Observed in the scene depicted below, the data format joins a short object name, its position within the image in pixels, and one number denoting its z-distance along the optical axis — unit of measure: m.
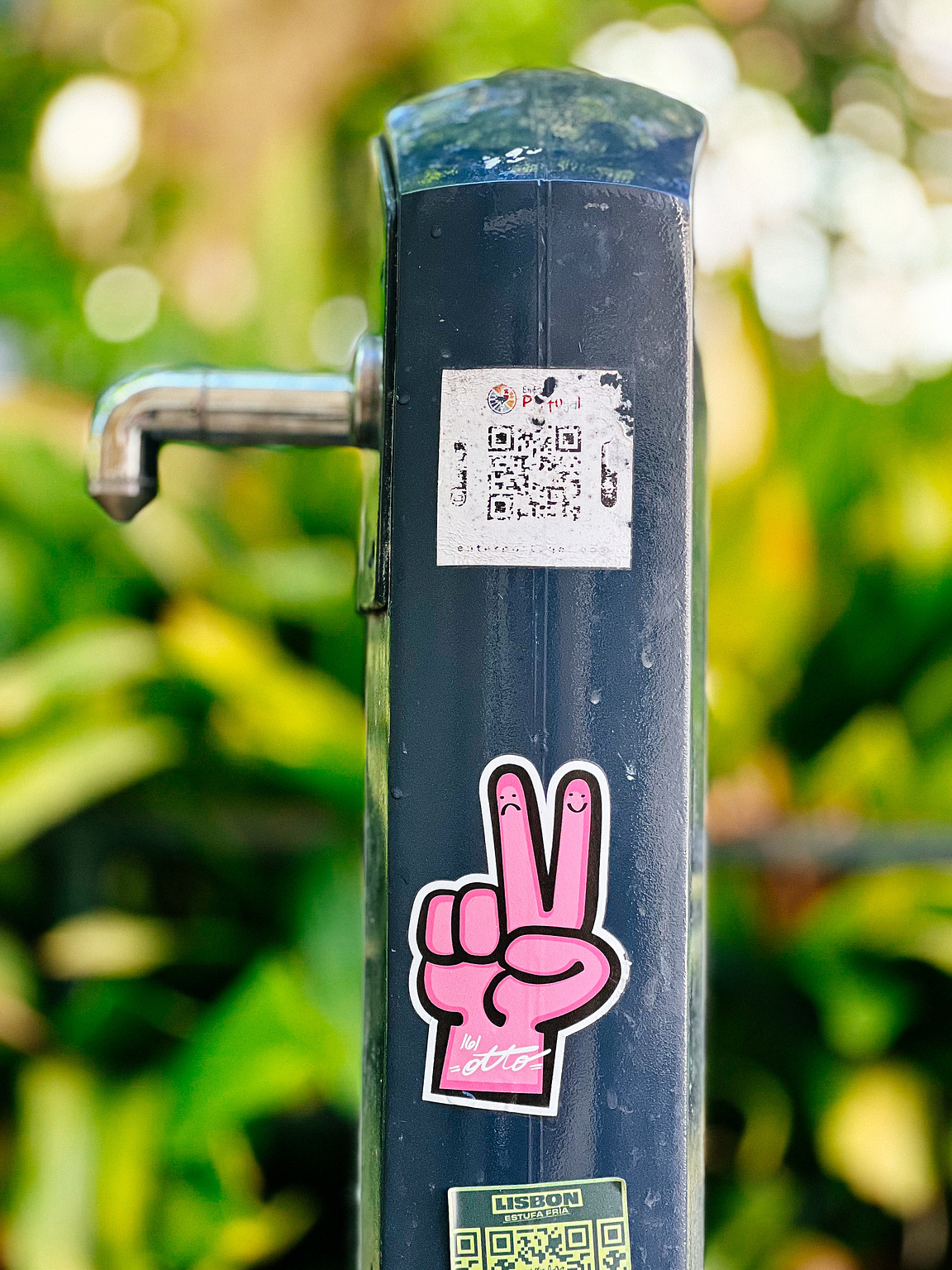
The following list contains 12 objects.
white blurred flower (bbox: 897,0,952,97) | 4.88
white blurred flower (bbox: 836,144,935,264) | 4.72
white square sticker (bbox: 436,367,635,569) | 0.67
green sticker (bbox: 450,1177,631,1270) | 0.65
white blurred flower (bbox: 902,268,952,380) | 2.25
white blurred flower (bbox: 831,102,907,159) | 5.08
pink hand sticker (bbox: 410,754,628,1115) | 0.65
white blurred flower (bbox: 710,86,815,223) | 4.78
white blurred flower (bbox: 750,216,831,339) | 3.22
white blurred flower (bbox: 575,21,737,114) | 4.80
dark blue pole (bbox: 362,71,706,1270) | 0.66
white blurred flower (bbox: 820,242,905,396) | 3.60
